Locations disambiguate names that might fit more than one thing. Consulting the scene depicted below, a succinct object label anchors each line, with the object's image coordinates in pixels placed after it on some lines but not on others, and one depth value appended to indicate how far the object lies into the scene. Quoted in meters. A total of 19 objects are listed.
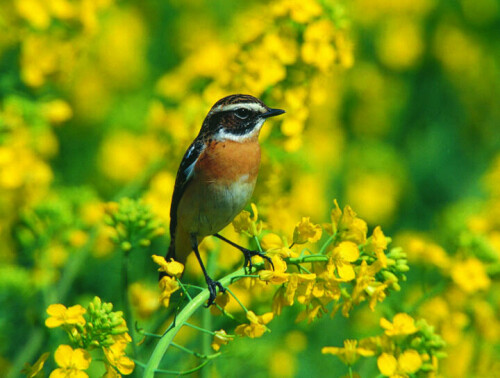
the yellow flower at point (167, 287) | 5.03
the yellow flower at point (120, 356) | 4.85
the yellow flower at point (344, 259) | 5.07
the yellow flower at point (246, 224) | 5.57
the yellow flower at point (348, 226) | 5.27
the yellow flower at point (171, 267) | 5.01
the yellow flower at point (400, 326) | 5.53
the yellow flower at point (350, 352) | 5.61
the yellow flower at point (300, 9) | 7.76
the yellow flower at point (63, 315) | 4.87
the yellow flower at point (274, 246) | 5.18
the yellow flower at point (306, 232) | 5.23
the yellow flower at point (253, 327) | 5.15
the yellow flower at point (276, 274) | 4.98
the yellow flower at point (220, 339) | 5.09
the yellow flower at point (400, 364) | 5.49
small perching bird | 6.88
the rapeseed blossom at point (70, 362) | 4.68
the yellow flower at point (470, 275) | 7.68
